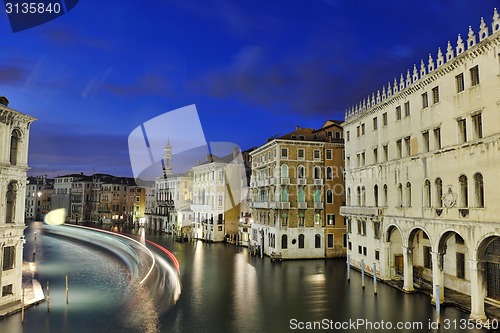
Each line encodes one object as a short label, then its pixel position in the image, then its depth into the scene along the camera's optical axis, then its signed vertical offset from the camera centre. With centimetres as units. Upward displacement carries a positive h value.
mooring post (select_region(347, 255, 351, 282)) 3210 -608
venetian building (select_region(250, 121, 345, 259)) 4406 +75
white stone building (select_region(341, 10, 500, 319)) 2042 +196
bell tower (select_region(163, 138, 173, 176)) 10062 +1245
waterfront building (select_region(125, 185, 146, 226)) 11012 +31
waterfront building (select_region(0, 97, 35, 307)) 2195 +49
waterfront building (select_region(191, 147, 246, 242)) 6216 +109
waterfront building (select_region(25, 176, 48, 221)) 12619 +81
